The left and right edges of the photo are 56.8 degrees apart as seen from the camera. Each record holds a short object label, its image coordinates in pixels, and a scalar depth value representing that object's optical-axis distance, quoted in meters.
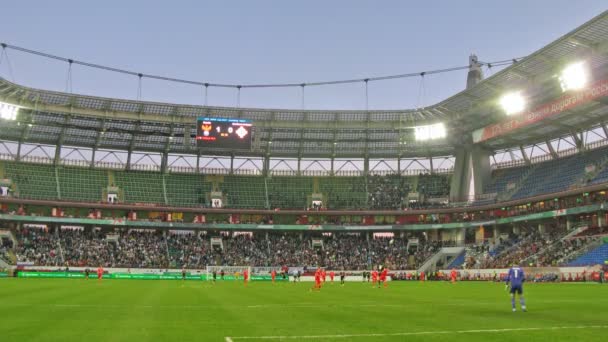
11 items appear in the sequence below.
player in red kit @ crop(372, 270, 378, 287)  51.54
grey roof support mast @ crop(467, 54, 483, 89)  88.94
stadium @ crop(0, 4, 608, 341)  63.94
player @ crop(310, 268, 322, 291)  42.01
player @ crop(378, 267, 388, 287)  49.48
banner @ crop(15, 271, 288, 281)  69.38
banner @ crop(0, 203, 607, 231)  79.31
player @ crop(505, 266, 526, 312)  21.89
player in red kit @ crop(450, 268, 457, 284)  60.75
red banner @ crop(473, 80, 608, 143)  57.51
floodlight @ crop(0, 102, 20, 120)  71.44
